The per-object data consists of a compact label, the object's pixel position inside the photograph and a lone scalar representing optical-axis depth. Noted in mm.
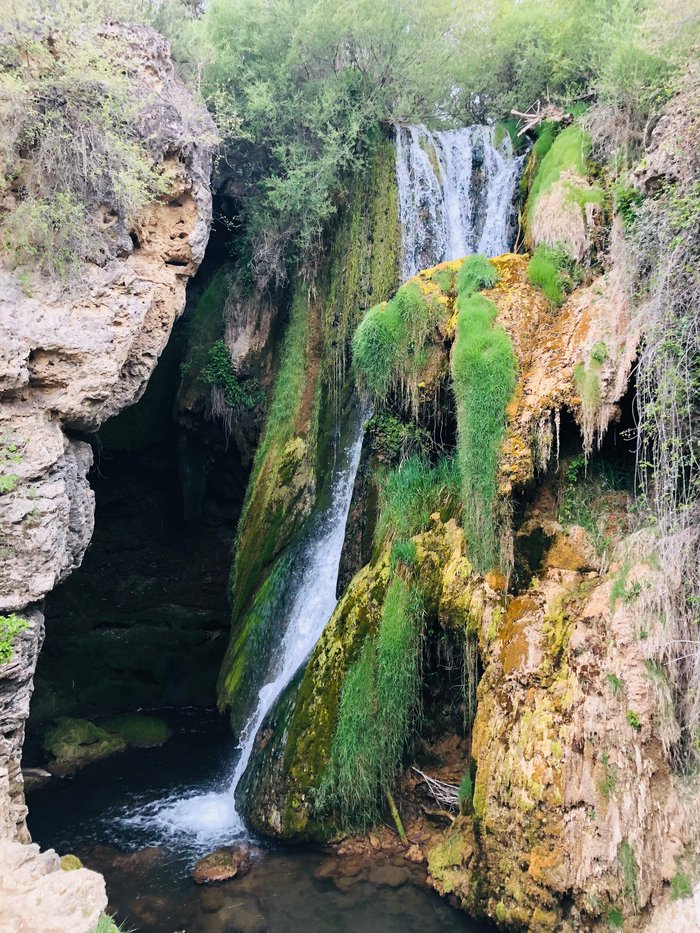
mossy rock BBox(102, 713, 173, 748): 11078
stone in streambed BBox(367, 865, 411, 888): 6215
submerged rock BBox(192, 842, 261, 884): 6617
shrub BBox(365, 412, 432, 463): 7953
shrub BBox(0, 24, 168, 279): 7320
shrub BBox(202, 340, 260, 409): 11828
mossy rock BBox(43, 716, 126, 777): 10344
